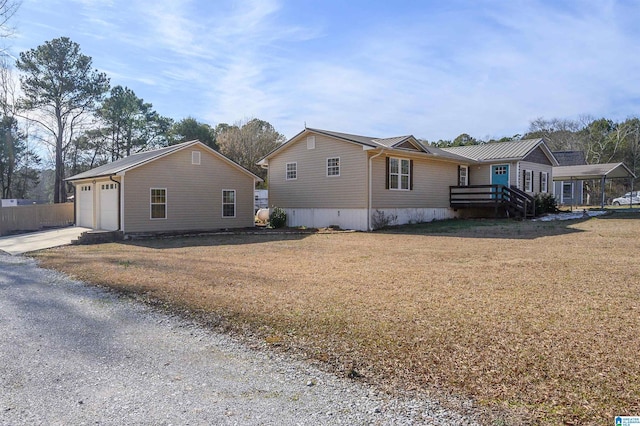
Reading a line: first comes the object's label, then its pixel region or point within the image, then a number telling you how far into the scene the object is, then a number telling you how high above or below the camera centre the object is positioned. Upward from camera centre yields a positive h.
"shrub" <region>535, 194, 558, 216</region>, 22.46 +0.21
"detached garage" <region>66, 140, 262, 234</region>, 17.61 +0.74
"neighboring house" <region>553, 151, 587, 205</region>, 37.72 +1.45
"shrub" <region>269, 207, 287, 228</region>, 21.27 -0.44
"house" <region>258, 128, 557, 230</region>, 18.78 +1.56
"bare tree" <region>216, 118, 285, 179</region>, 38.19 +5.72
